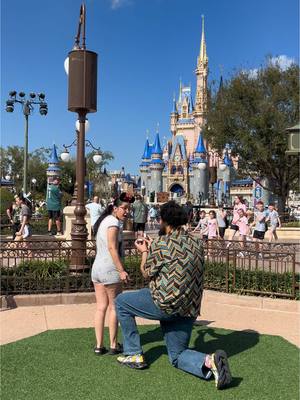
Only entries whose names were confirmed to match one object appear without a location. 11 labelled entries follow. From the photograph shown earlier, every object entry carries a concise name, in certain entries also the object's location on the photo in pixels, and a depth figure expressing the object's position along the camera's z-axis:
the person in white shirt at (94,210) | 12.92
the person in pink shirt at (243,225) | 14.83
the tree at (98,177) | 63.49
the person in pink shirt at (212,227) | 13.74
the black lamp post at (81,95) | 8.37
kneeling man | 4.28
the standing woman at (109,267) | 4.84
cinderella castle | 89.12
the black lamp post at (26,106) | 22.97
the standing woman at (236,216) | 15.44
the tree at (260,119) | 27.27
